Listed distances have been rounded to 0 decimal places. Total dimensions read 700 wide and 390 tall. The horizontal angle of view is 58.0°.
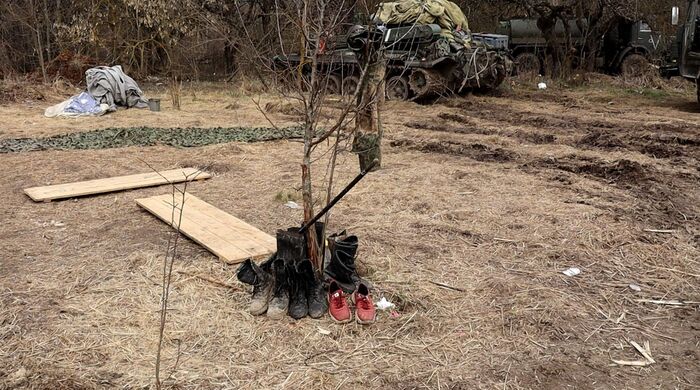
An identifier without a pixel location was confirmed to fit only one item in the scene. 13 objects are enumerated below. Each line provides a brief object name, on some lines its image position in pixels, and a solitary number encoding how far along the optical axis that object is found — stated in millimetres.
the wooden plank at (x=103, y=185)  5527
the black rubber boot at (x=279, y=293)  3195
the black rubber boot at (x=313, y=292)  3201
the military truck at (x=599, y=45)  16062
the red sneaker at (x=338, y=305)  3170
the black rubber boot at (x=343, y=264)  3416
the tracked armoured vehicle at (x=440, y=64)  12312
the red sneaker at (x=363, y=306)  3139
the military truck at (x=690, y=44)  10930
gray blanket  11719
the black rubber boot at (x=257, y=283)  3248
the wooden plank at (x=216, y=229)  3965
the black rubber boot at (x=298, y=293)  3195
